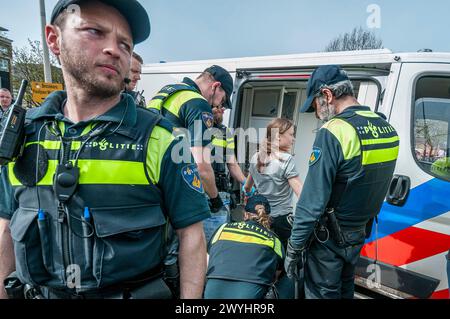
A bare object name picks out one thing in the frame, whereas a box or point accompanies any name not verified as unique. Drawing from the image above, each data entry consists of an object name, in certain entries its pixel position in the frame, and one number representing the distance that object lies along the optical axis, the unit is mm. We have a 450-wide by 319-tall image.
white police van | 1961
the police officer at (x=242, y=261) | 1598
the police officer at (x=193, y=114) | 1790
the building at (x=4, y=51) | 23953
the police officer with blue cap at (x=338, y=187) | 1643
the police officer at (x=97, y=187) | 880
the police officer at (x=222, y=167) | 2320
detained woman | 2498
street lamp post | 7195
